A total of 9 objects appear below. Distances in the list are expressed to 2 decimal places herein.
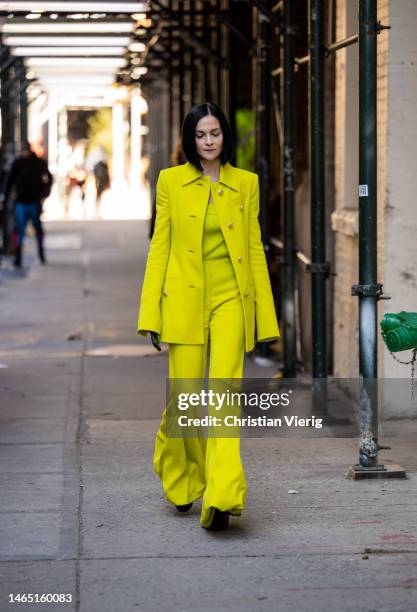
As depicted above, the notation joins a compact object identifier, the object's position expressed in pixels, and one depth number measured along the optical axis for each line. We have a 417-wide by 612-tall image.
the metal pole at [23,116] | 30.20
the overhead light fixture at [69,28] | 18.03
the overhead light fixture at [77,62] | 24.69
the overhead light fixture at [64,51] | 22.68
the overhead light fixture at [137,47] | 21.81
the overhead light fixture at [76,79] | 30.47
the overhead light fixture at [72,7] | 15.00
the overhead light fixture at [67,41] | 20.08
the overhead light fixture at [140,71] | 29.12
